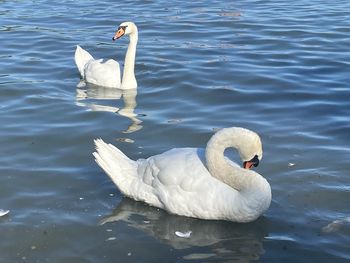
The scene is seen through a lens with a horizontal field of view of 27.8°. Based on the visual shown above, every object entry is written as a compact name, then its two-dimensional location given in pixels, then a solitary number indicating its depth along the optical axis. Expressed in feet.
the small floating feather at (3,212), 23.35
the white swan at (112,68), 38.99
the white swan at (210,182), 22.03
